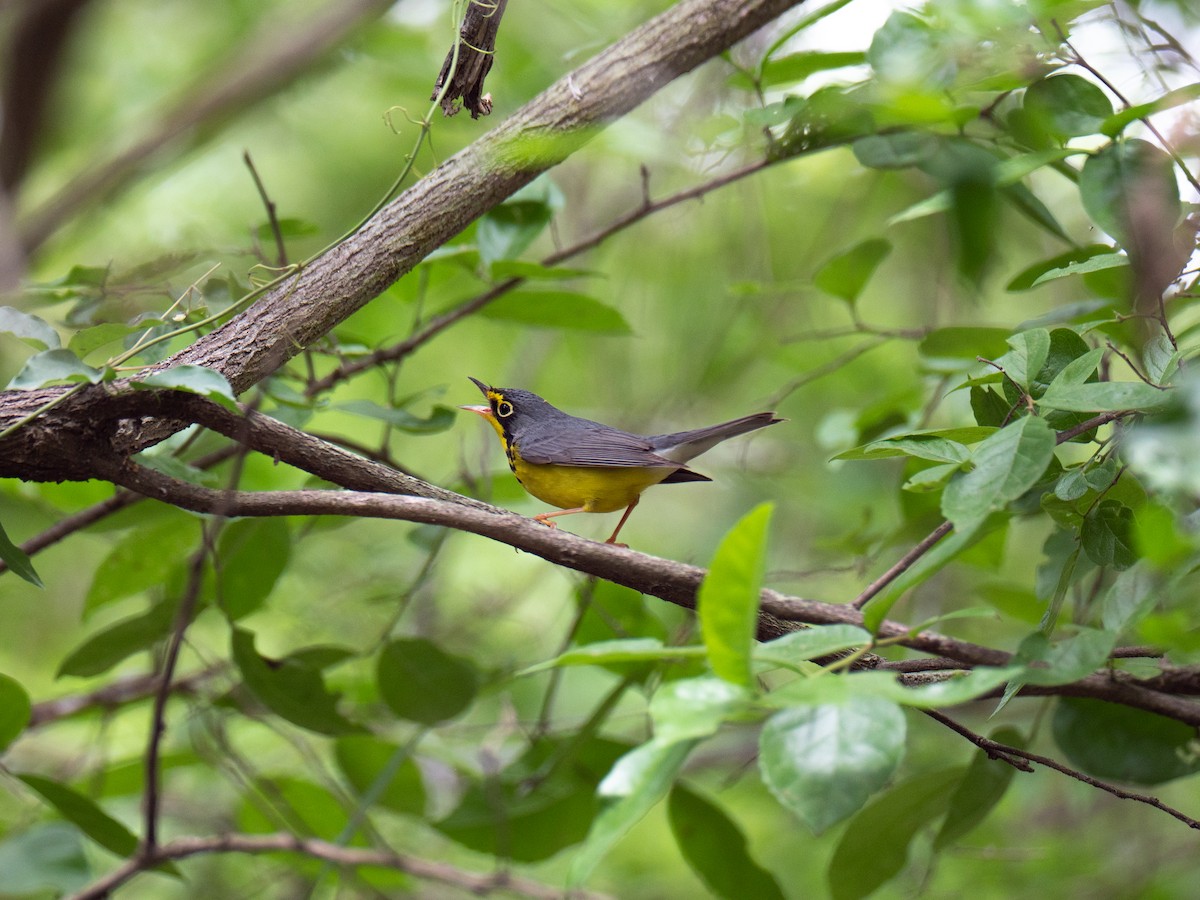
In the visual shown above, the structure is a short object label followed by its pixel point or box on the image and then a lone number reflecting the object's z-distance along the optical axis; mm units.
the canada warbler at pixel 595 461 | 8195
